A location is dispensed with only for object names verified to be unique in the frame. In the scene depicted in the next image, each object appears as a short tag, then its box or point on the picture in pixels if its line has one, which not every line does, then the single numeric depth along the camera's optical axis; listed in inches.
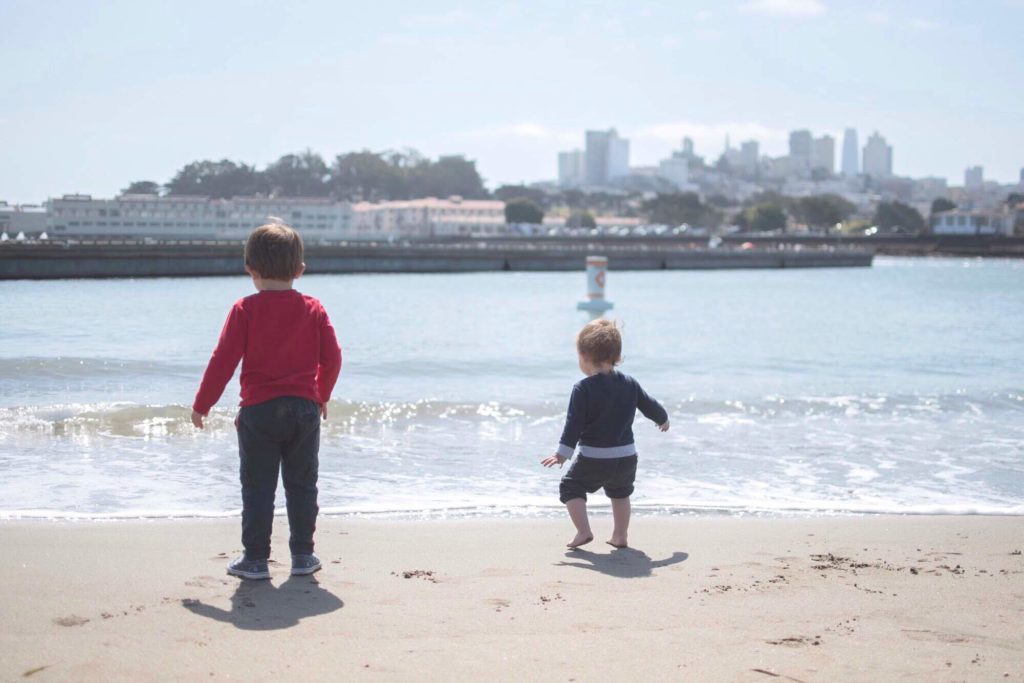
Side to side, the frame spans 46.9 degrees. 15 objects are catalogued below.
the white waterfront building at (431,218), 6825.8
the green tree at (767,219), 7140.8
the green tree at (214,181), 7086.6
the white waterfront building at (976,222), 6510.8
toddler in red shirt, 168.6
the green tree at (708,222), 7805.1
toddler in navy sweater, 197.6
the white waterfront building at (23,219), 3998.5
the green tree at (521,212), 7229.3
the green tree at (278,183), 7746.1
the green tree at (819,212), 7426.2
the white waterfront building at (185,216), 5177.2
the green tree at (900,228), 7579.7
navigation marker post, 1467.8
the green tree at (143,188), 6766.7
